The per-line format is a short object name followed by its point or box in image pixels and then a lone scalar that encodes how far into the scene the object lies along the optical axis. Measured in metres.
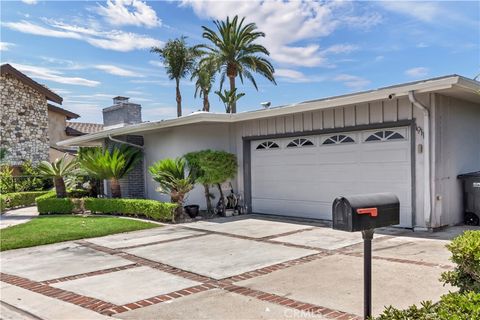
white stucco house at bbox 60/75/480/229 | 7.88
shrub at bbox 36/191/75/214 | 13.14
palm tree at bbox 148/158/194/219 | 10.77
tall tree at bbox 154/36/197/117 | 31.67
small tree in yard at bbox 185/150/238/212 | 11.11
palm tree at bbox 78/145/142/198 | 12.72
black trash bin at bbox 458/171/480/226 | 8.30
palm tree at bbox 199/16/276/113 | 24.77
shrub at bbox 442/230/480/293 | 2.88
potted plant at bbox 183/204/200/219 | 11.16
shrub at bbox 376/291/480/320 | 2.01
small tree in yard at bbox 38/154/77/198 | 13.74
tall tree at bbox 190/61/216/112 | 25.48
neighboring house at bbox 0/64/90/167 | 21.31
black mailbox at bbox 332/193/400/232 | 2.84
